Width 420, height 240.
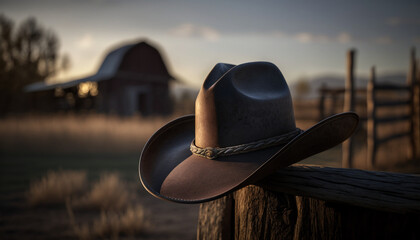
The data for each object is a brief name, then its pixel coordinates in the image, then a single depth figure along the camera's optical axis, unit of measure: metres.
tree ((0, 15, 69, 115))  21.97
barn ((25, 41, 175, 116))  16.89
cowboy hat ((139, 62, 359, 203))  1.24
